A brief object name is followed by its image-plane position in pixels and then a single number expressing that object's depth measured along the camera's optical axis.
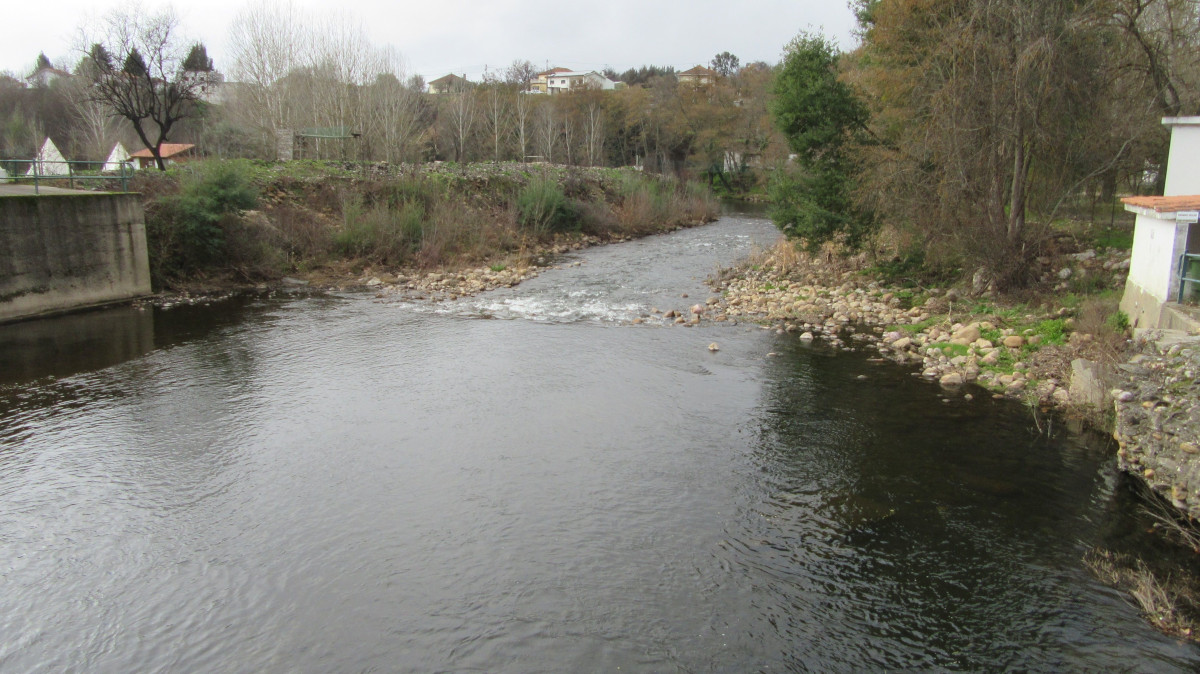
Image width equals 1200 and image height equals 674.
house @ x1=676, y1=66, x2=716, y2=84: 75.25
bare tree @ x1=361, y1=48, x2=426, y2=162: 38.47
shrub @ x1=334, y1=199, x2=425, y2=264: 25.69
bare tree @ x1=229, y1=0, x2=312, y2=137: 41.25
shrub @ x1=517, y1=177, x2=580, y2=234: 32.22
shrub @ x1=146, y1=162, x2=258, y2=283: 21.33
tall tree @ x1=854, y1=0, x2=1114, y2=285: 14.97
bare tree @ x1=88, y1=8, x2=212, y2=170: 27.33
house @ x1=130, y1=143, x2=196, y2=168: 47.18
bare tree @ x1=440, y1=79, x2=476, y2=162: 48.28
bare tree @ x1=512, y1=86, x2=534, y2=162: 52.81
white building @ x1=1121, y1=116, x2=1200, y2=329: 10.08
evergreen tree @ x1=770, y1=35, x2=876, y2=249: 19.69
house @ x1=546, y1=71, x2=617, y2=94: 116.91
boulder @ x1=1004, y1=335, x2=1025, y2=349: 13.86
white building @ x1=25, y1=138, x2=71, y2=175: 34.97
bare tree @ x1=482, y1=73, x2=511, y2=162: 51.72
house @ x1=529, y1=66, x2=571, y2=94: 118.49
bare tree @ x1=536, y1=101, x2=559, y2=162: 55.31
